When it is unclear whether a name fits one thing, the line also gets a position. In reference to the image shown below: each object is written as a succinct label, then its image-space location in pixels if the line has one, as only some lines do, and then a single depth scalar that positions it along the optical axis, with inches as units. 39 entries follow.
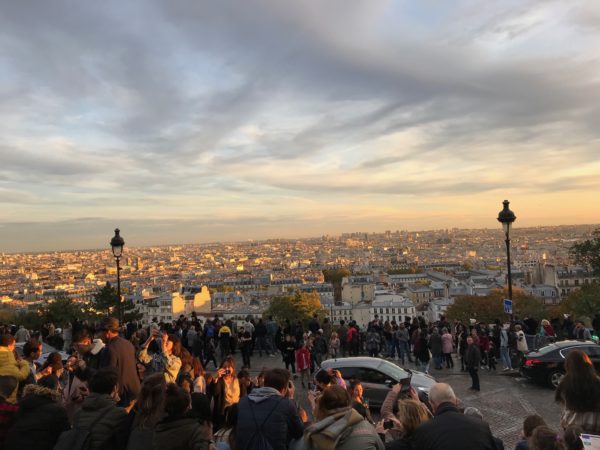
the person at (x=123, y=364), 276.5
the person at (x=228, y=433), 205.2
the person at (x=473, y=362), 466.9
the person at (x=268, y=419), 180.7
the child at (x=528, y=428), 195.1
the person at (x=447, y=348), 562.3
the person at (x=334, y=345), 563.5
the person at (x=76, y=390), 250.8
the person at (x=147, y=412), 171.0
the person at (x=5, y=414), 191.5
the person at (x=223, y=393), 246.1
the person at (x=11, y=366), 253.9
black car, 455.3
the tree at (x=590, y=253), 1720.0
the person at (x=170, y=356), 292.4
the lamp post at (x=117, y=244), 679.1
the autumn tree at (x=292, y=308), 3430.1
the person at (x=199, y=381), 271.3
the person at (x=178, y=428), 165.5
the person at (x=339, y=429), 155.3
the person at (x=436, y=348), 559.2
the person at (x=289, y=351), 551.8
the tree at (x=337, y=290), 7102.4
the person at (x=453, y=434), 150.9
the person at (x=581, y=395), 184.7
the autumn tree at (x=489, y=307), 2808.3
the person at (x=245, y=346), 589.9
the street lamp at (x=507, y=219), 591.5
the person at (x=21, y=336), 600.4
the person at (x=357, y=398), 221.5
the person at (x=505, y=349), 541.4
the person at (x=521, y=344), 525.3
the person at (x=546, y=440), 163.2
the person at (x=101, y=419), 174.6
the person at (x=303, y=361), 506.0
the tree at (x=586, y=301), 1499.8
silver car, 413.4
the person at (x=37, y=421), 182.4
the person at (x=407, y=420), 167.0
